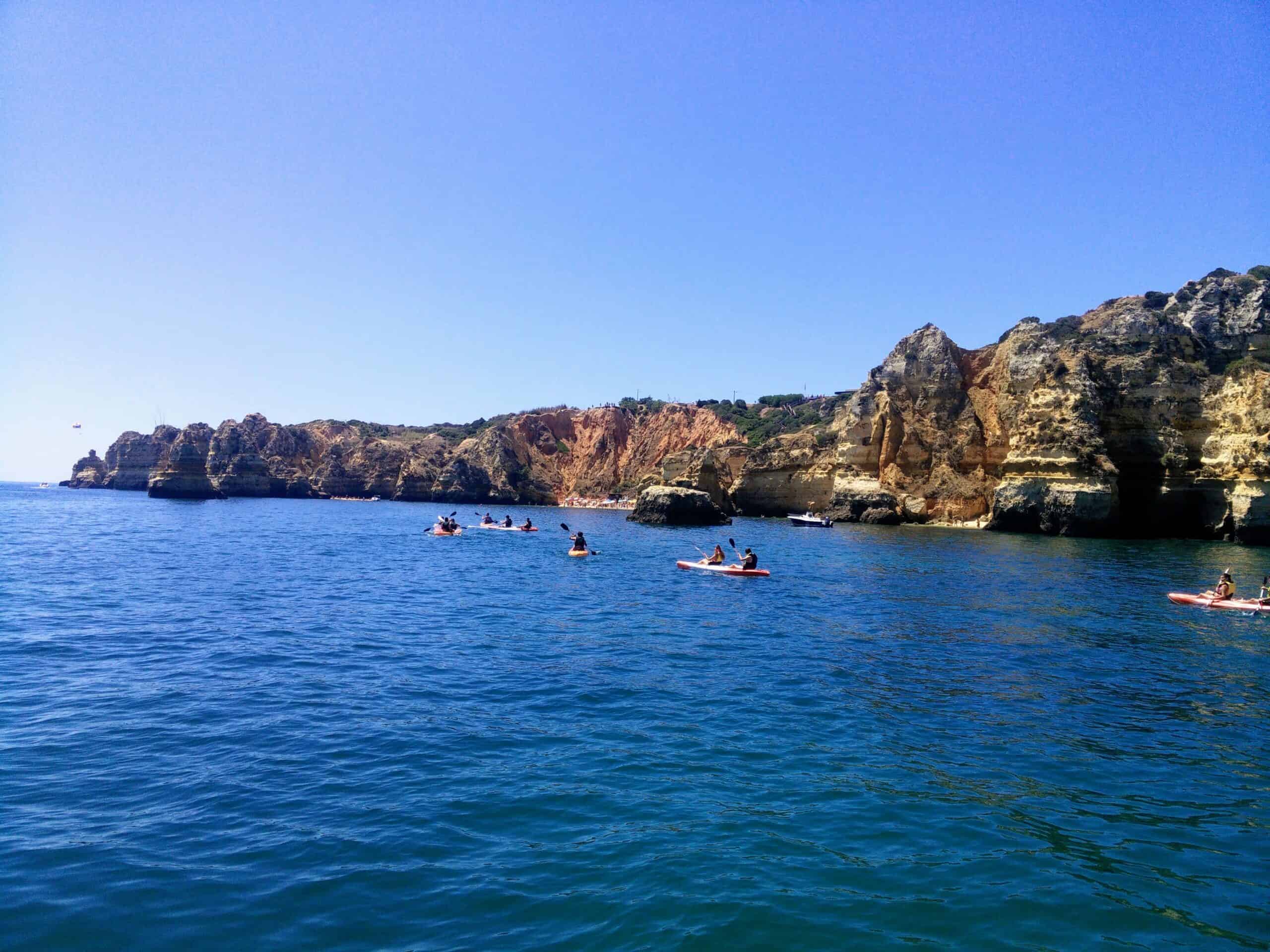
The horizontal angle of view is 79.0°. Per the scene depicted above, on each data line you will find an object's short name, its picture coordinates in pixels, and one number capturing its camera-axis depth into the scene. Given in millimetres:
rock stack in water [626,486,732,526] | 56094
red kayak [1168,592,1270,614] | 23203
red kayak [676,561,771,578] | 29844
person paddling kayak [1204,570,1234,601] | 23938
